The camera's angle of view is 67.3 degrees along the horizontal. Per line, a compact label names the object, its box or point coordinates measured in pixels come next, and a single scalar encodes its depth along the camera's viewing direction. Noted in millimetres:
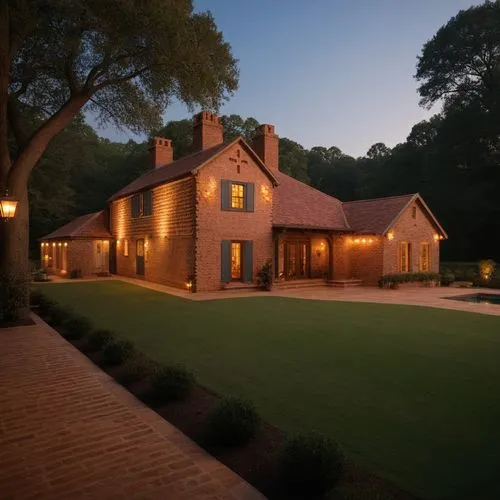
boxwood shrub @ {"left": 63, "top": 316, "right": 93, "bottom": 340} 8547
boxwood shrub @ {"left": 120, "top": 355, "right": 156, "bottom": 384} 5750
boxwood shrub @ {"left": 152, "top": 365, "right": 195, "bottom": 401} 4977
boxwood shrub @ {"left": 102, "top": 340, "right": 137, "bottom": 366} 6544
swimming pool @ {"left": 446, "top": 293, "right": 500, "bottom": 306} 17242
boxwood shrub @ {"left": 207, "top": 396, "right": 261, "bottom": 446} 3789
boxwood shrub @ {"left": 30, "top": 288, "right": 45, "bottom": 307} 12536
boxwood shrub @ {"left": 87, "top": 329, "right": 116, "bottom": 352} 7383
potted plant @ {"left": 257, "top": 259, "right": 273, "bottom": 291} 18750
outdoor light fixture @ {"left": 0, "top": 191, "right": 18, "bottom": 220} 9039
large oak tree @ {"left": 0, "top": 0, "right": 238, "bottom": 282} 9366
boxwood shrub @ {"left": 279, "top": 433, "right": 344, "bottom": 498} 2947
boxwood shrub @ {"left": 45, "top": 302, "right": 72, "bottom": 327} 9867
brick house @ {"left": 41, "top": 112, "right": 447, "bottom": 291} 17828
